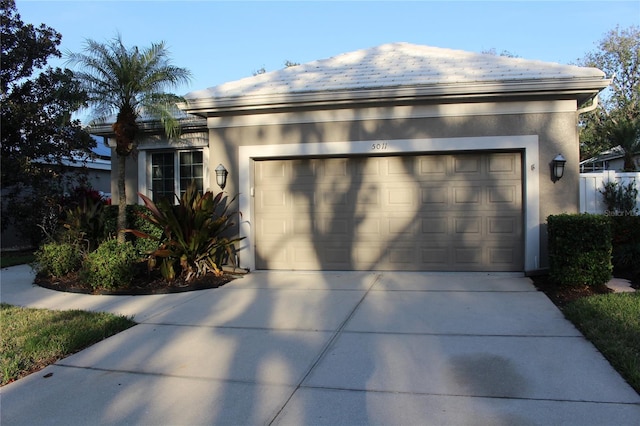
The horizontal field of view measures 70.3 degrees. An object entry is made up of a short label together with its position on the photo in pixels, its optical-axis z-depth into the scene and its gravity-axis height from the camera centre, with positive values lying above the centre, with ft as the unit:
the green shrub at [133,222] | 34.83 -0.27
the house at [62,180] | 45.19 +4.16
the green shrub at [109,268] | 25.82 -2.77
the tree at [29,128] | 41.42 +8.75
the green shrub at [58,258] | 29.27 -2.46
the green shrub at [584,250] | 21.93 -1.81
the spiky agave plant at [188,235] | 26.81 -0.99
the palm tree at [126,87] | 28.66 +8.48
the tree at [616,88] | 89.97 +25.51
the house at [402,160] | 26.86 +3.59
